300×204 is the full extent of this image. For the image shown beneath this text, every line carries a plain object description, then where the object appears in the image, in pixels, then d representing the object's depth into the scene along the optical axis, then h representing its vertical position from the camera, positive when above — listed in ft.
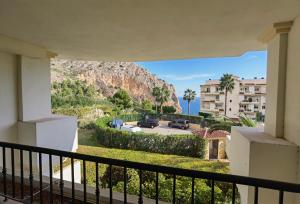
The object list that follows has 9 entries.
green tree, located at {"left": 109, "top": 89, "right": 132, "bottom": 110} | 82.79 -3.00
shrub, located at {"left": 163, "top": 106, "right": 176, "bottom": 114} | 99.83 -7.78
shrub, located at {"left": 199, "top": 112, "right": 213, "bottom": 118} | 83.25 -8.90
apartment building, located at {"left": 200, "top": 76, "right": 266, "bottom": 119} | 97.14 -1.60
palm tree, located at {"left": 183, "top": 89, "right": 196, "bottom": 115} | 108.99 -0.86
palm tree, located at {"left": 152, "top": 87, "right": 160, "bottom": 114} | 103.35 -0.01
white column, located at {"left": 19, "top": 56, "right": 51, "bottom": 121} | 12.78 +0.22
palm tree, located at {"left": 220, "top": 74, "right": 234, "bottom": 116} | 88.17 +5.03
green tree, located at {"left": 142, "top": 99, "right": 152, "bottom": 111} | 96.32 -5.76
